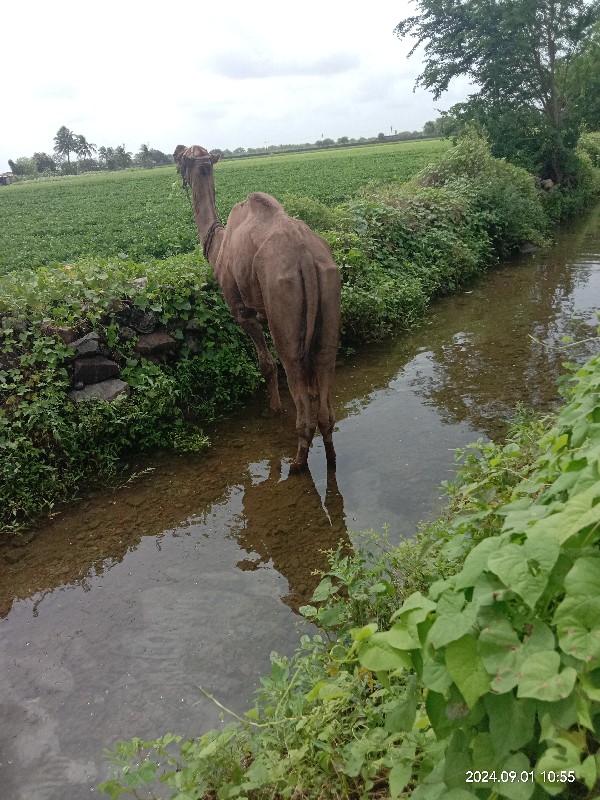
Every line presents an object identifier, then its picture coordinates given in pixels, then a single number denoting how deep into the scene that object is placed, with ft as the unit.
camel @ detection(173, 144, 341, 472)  15.31
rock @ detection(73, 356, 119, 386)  18.80
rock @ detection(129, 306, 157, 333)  20.97
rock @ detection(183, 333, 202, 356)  22.08
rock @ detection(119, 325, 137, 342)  20.54
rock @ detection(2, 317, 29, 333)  18.47
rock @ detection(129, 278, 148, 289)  21.36
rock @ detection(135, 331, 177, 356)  20.80
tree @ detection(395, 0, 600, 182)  59.11
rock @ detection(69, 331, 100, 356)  19.02
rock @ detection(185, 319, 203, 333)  22.06
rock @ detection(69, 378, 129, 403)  18.54
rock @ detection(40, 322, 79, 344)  18.99
